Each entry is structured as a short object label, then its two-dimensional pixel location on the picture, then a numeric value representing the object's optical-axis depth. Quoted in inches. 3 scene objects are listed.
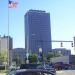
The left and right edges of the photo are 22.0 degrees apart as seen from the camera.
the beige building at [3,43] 4081.1
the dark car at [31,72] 331.6
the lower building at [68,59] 2878.2
